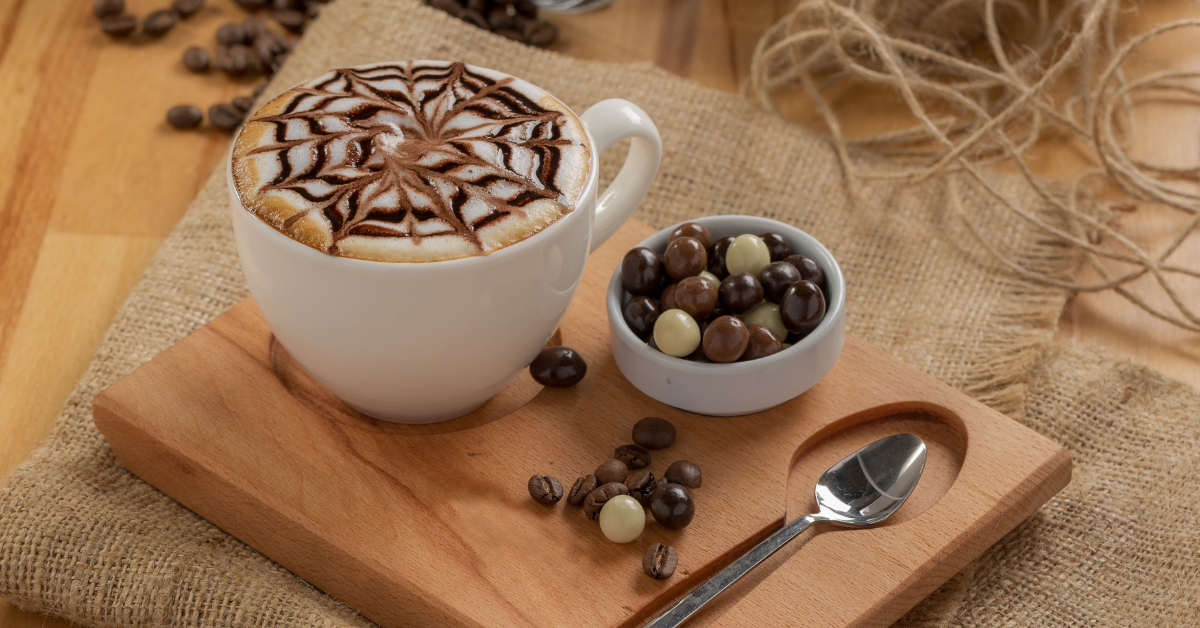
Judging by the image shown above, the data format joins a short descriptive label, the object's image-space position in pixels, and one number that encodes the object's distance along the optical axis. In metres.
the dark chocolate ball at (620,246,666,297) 0.87
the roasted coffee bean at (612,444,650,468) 0.85
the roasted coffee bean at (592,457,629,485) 0.84
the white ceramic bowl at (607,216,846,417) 0.85
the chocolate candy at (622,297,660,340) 0.87
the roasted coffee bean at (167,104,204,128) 1.04
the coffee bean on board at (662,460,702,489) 0.84
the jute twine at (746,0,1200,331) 0.97
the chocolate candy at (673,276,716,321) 0.85
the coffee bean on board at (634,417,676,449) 0.85
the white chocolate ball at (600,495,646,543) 0.82
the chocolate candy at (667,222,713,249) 0.88
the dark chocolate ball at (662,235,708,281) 0.86
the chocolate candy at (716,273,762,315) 0.86
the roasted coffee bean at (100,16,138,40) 1.09
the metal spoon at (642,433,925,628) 0.83
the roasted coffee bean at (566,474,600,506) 0.83
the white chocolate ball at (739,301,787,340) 0.86
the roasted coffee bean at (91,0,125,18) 1.10
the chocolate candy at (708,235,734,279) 0.88
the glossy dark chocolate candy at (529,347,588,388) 0.87
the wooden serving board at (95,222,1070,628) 0.82
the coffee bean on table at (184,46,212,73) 1.08
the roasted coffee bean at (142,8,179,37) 1.10
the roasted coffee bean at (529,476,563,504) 0.83
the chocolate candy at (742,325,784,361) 0.85
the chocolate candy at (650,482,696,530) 0.83
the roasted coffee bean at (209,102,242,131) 1.04
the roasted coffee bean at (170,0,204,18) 1.11
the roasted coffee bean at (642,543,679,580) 0.82
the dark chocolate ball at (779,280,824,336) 0.85
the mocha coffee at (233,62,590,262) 0.80
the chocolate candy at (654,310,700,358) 0.85
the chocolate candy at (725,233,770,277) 0.87
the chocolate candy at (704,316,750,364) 0.84
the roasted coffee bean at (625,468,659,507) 0.84
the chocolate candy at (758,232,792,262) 0.88
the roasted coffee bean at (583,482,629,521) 0.83
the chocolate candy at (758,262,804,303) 0.86
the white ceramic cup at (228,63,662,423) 0.80
